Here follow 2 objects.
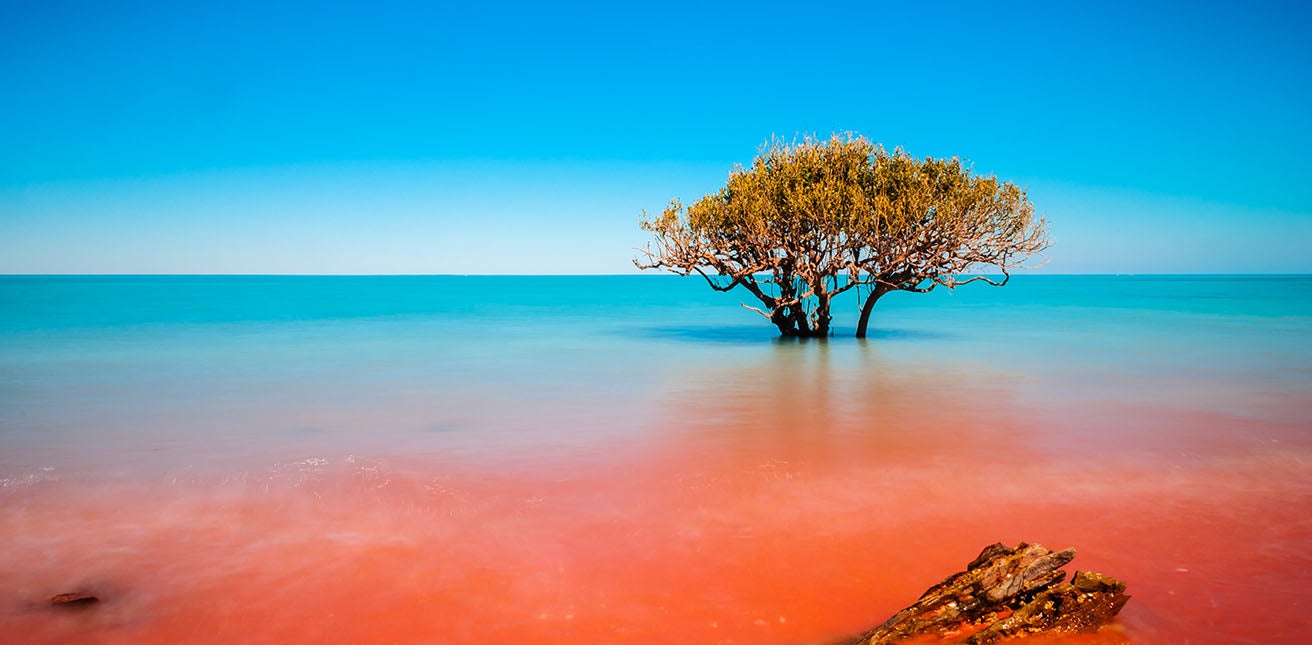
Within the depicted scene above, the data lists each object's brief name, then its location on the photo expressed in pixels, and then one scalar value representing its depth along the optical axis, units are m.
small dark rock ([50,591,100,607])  6.68
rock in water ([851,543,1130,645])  5.68
